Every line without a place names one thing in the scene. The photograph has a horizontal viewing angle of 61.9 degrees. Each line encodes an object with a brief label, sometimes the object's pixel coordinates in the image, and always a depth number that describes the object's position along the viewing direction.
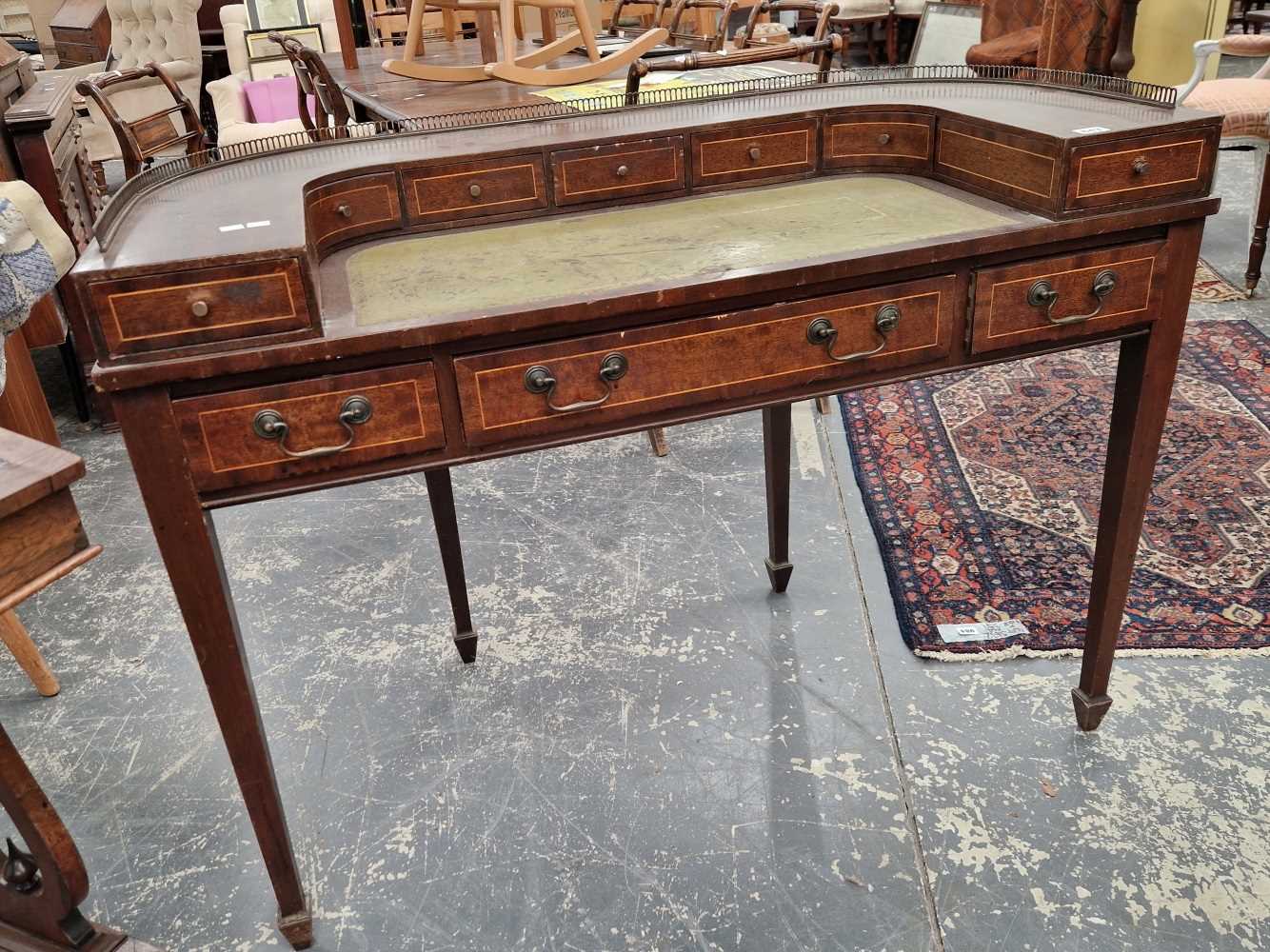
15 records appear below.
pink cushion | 6.16
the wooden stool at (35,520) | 1.20
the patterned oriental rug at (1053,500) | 2.33
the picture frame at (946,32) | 8.11
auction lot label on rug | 2.29
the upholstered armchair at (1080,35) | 5.30
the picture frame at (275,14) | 7.33
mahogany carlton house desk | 1.27
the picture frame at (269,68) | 7.05
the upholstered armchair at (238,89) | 5.58
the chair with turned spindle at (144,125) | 3.26
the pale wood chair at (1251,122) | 3.87
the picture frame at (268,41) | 6.89
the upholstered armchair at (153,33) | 8.07
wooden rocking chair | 2.90
